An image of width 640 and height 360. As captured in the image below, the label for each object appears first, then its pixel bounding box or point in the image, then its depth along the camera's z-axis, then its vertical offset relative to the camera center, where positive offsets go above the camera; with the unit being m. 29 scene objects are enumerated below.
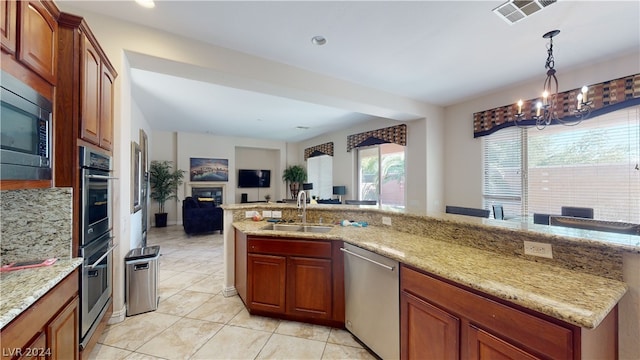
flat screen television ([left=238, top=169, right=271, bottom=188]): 9.22 +0.17
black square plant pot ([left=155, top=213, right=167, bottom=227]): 7.25 -1.09
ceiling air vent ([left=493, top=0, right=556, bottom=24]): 2.08 +1.49
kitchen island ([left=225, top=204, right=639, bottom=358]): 1.00 -0.47
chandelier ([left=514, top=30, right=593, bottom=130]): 2.44 +0.85
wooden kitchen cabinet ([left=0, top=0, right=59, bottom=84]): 1.17 +0.78
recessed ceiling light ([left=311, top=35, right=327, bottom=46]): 2.59 +1.51
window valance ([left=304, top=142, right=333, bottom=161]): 7.77 +1.08
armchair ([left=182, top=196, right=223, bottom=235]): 6.07 -0.87
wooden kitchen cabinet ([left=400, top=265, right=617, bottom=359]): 0.95 -0.67
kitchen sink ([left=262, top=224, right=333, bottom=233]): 2.71 -0.51
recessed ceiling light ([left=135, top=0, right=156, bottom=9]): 2.08 +1.53
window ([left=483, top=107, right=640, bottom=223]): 2.95 +0.20
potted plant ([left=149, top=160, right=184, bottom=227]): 7.20 -0.04
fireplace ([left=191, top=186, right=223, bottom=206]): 8.14 -0.32
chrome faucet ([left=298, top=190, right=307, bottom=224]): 2.77 -0.27
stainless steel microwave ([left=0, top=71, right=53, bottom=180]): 1.12 +0.26
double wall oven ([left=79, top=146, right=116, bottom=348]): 1.65 -0.42
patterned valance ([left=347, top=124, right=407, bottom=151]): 5.22 +1.08
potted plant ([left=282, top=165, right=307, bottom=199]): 9.20 +0.19
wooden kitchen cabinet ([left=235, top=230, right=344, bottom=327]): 2.22 -0.90
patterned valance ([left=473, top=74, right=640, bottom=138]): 2.86 +1.05
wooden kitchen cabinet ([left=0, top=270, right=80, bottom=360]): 0.98 -0.67
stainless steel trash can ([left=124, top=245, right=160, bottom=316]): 2.46 -0.99
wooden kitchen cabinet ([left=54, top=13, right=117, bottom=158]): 1.58 +0.69
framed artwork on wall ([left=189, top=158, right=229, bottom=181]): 8.05 +0.44
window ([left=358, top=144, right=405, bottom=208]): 5.84 +0.20
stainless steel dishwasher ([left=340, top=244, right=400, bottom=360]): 1.71 -0.90
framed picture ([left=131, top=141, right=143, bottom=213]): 3.78 +0.16
